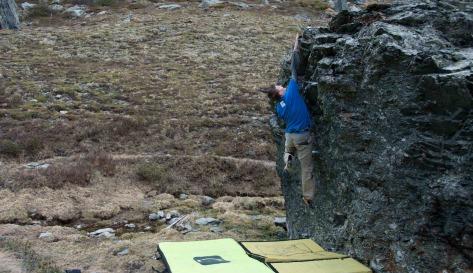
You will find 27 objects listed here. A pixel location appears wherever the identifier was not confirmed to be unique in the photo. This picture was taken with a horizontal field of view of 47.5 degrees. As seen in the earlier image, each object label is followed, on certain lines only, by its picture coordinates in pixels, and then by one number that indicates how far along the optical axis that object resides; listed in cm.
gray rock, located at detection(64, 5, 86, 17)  5962
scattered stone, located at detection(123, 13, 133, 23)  5532
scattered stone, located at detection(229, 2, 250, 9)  6173
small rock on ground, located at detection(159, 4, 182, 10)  6100
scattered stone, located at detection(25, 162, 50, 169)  2274
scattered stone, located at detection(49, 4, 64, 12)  6057
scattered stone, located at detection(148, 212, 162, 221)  1900
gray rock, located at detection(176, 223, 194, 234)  1747
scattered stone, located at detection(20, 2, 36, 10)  6127
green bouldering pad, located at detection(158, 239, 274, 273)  1025
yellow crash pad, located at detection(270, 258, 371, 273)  1025
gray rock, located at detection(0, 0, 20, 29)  5381
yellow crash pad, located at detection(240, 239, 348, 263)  1102
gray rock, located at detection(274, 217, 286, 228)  1806
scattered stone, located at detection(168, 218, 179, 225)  1838
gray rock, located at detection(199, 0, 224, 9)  6162
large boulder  909
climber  1230
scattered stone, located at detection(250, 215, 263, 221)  1866
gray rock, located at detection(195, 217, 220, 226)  1814
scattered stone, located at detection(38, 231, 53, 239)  1680
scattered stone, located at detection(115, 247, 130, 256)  1543
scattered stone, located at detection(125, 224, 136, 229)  1833
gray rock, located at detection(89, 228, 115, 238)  1738
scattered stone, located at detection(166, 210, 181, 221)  1886
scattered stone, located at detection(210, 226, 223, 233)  1745
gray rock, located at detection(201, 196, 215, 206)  2044
